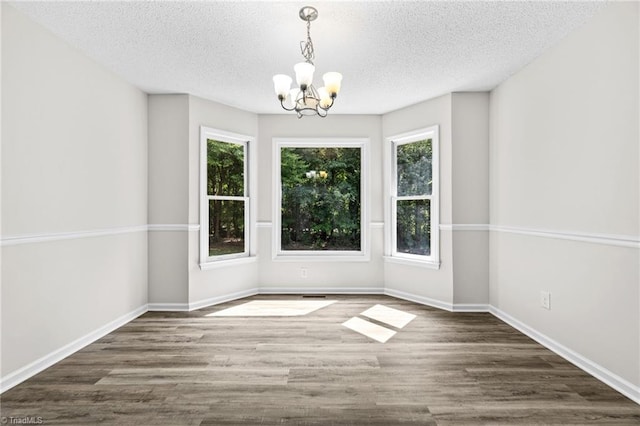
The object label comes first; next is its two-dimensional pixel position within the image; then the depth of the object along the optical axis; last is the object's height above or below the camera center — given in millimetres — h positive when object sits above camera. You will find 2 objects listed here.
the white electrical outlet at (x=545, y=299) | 3156 -766
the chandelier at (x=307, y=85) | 2500 +930
